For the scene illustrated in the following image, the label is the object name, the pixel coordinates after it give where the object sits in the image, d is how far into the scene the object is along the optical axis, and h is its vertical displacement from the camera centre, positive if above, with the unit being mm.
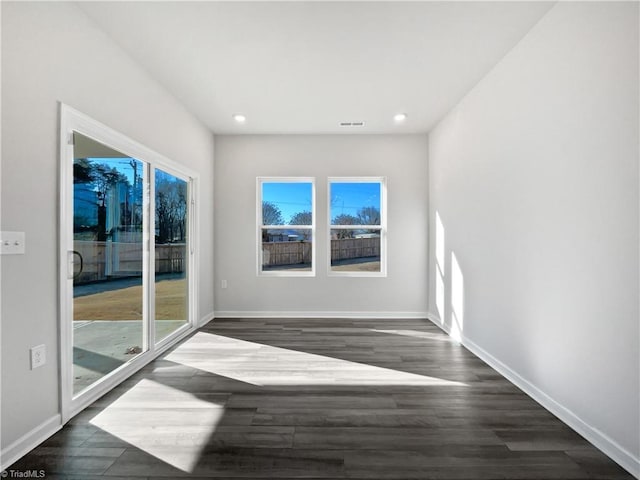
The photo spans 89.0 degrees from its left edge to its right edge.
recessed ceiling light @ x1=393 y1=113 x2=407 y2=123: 4039 +1569
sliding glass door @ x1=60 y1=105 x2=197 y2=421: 2133 -124
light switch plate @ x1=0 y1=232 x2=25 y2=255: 1680 -1
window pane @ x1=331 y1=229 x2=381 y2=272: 4957 -135
